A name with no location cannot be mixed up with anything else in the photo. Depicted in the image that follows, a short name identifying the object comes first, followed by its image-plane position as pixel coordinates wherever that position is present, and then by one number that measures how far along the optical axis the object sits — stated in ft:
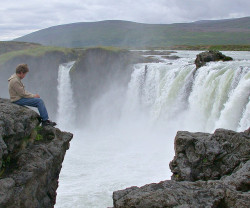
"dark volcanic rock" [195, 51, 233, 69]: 101.10
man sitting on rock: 37.99
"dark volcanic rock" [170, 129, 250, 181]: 37.25
